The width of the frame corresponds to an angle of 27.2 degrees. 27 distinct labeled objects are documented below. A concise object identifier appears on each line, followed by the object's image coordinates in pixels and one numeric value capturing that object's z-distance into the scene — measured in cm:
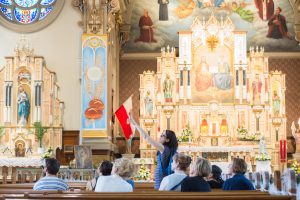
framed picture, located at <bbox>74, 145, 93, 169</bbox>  1593
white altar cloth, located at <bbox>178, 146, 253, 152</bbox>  2042
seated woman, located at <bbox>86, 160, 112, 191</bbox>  730
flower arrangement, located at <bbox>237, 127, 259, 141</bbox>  2072
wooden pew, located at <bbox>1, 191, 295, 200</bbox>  461
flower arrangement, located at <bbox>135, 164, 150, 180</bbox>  1755
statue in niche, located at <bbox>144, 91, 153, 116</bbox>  2170
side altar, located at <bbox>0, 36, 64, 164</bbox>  1888
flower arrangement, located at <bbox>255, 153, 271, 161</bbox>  1878
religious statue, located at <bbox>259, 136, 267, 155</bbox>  1954
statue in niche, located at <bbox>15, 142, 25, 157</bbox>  1853
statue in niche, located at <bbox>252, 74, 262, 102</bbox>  2150
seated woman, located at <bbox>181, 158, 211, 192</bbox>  644
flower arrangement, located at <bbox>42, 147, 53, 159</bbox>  1668
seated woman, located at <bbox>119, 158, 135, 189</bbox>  662
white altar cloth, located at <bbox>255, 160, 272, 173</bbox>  1863
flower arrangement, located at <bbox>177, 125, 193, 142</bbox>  2083
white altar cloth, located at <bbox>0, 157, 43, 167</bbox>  1731
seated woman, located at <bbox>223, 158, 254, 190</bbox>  709
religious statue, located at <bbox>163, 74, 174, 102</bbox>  2156
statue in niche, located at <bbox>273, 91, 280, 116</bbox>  2156
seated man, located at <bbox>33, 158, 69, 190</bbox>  745
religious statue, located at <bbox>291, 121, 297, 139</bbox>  2166
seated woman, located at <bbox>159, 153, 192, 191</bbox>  682
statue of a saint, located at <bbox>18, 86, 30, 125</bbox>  1897
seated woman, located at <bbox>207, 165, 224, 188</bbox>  824
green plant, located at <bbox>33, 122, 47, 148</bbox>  1872
